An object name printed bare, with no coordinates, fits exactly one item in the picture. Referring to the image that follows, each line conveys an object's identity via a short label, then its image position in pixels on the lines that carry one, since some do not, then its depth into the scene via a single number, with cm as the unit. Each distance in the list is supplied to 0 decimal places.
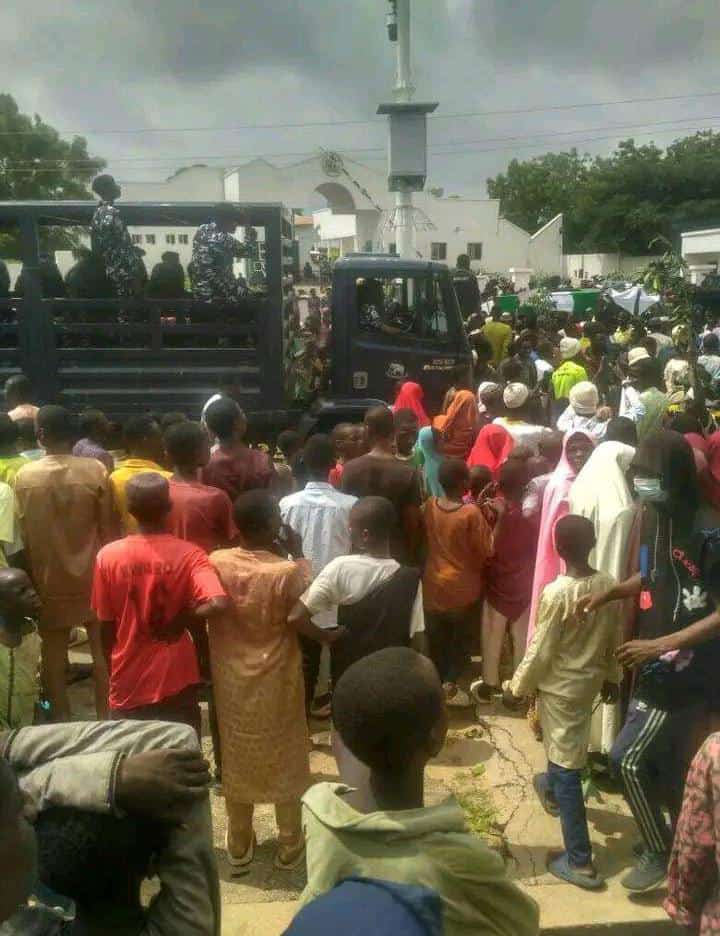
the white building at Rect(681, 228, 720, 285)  3550
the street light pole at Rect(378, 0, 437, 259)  1672
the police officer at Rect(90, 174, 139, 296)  691
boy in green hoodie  153
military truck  702
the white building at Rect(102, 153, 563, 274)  5028
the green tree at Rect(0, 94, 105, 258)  5541
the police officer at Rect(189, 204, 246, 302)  711
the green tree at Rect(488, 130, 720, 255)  5188
